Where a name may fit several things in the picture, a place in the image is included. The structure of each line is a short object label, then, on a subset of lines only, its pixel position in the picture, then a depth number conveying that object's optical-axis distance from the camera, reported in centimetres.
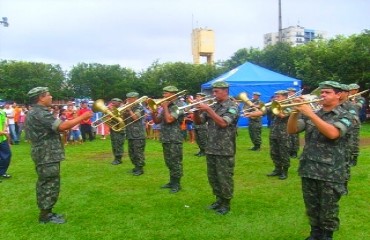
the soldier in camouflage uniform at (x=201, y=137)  1198
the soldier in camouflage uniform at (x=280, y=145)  870
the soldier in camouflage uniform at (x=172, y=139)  761
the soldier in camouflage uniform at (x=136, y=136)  942
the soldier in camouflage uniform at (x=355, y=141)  910
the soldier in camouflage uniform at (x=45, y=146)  561
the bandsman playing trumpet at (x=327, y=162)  454
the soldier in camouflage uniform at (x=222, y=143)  606
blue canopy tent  2020
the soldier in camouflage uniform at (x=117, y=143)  1110
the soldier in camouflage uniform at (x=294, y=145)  1029
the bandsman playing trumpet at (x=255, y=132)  1298
